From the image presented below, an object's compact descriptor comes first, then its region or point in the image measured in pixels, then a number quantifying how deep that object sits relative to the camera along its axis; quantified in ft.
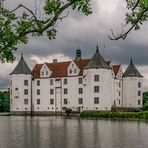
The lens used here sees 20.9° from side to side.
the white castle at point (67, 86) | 238.48
